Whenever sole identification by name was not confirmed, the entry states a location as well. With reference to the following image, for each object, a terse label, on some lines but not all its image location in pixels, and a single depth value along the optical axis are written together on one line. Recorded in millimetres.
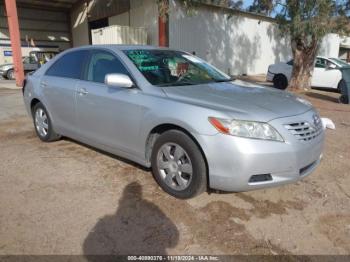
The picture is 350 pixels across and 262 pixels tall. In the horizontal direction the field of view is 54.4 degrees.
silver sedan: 3127
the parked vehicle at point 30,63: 22078
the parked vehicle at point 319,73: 13508
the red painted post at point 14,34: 15414
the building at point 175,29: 18016
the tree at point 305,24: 9969
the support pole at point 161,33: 15631
